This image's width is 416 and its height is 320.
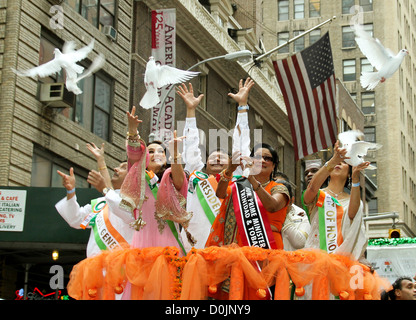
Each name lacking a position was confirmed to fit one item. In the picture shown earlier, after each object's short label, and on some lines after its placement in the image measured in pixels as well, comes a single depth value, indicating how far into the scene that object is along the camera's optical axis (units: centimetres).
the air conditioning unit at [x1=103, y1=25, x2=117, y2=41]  2200
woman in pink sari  618
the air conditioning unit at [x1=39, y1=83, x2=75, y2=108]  1831
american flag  1753
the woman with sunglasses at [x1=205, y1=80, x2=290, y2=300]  617
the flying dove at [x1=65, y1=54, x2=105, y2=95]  752
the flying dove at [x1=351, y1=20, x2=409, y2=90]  754
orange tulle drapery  580
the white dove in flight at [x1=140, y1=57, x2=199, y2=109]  718
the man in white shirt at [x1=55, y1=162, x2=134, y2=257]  729
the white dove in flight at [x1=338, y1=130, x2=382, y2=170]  673
